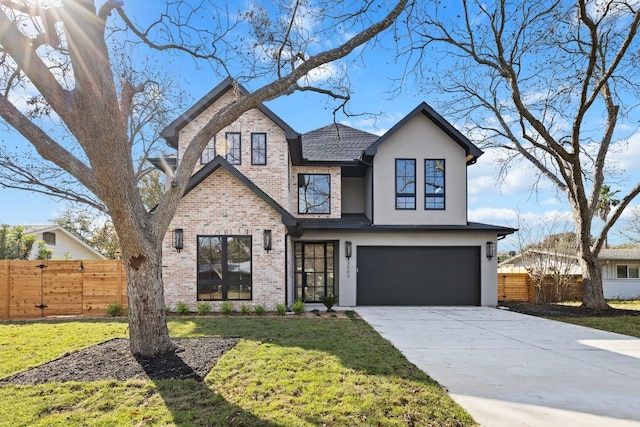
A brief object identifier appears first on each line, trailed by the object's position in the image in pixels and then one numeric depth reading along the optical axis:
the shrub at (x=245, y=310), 11.09
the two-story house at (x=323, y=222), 11.69
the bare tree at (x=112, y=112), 5.60
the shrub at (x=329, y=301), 11.98
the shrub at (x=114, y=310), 11.27
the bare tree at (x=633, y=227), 26.32
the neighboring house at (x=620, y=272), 21.55
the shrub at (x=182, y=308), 11.11
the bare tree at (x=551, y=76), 11.02
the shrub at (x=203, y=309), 11.12
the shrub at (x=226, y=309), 11.10
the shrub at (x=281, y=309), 11.11
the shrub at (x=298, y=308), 11.36
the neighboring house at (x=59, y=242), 20.36
